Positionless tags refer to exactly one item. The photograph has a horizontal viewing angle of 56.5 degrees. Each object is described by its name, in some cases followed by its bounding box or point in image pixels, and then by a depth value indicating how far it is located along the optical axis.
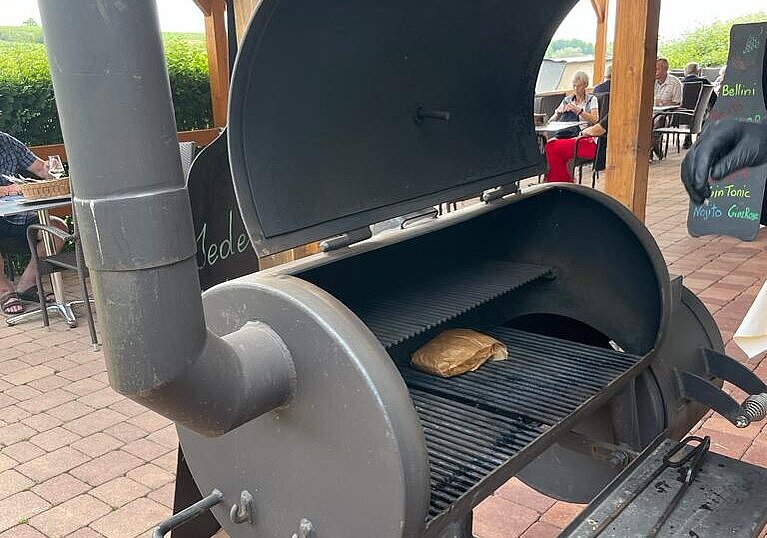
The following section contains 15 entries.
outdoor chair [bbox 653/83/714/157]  9.34
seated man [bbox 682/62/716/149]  10.71
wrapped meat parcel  1.85
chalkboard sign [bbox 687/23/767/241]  5.70
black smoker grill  0.95
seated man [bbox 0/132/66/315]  5.02
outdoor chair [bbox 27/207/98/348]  4.32
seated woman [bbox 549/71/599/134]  8.98
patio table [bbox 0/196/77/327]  4.27
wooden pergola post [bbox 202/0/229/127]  7.43
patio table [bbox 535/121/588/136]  7.92
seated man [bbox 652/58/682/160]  10.20
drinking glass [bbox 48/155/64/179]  5.11
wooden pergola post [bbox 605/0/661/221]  3.70
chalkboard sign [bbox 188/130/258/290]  2.06
